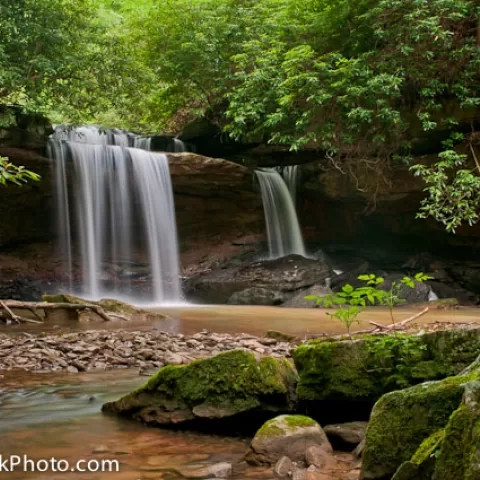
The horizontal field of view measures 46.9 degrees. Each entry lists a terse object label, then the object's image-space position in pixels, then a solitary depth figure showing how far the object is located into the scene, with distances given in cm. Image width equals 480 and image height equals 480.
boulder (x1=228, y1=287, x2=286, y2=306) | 1644
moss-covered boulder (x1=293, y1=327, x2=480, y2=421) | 342
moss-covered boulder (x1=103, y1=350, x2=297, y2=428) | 375
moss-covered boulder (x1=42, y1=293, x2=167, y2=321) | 1115
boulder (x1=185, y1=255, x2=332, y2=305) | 1669
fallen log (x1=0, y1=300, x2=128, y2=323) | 985
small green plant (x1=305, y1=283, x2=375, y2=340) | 427
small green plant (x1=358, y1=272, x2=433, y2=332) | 432
